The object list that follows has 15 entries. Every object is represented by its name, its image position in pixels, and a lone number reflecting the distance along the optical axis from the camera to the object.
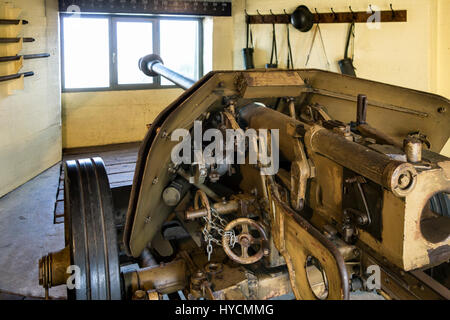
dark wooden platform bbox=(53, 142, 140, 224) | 3.27
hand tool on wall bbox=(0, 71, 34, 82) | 4.08
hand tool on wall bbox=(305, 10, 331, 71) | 6.16
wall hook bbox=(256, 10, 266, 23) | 6.32
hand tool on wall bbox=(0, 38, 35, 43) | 4.08
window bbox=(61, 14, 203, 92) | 5.69
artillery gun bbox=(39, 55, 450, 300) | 1.42
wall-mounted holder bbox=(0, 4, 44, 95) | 4.16
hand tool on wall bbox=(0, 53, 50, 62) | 4.11
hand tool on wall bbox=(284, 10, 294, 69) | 6.29
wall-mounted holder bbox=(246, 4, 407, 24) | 5.63
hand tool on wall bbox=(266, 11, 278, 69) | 6.31
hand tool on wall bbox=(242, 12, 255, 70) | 6.36
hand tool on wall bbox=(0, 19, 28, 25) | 4.07
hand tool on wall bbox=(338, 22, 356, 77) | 5.89
